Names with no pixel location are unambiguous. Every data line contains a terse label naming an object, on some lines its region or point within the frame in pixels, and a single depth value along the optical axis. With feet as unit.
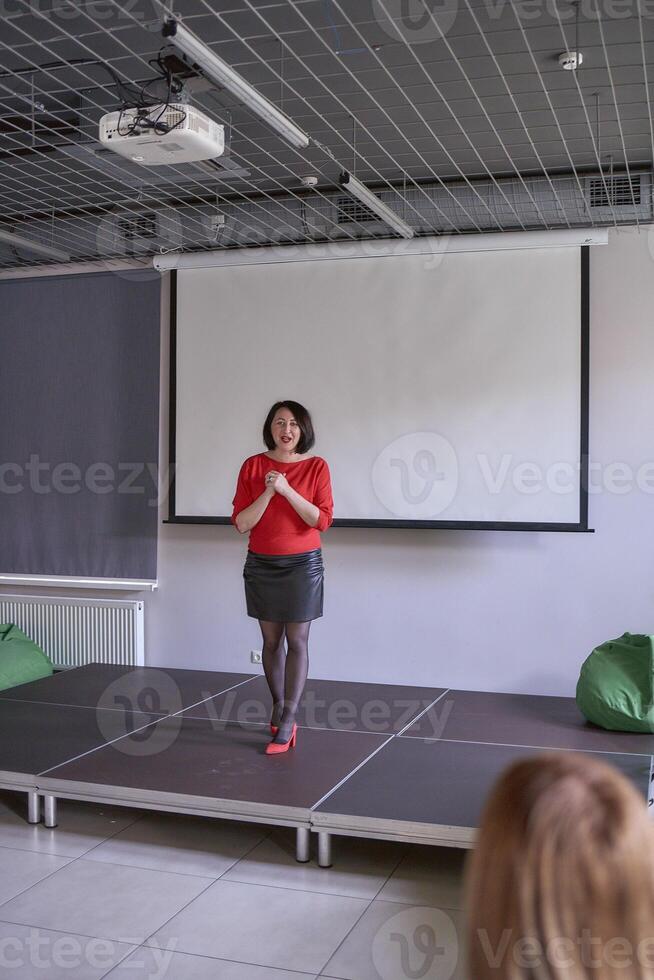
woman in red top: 13.01
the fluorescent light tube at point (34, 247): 17.47
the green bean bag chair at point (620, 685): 14.11
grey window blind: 19.94
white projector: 10.74
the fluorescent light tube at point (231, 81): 9.49
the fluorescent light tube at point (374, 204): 13.97
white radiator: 19.81
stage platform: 11.11
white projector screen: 16.89
